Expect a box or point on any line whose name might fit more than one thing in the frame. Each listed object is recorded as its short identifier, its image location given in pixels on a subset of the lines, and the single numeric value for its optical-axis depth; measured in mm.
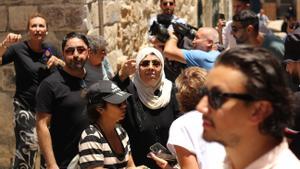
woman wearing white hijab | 3998
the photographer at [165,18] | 5718
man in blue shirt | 4617
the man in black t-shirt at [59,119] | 3896
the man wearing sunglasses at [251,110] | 1711
